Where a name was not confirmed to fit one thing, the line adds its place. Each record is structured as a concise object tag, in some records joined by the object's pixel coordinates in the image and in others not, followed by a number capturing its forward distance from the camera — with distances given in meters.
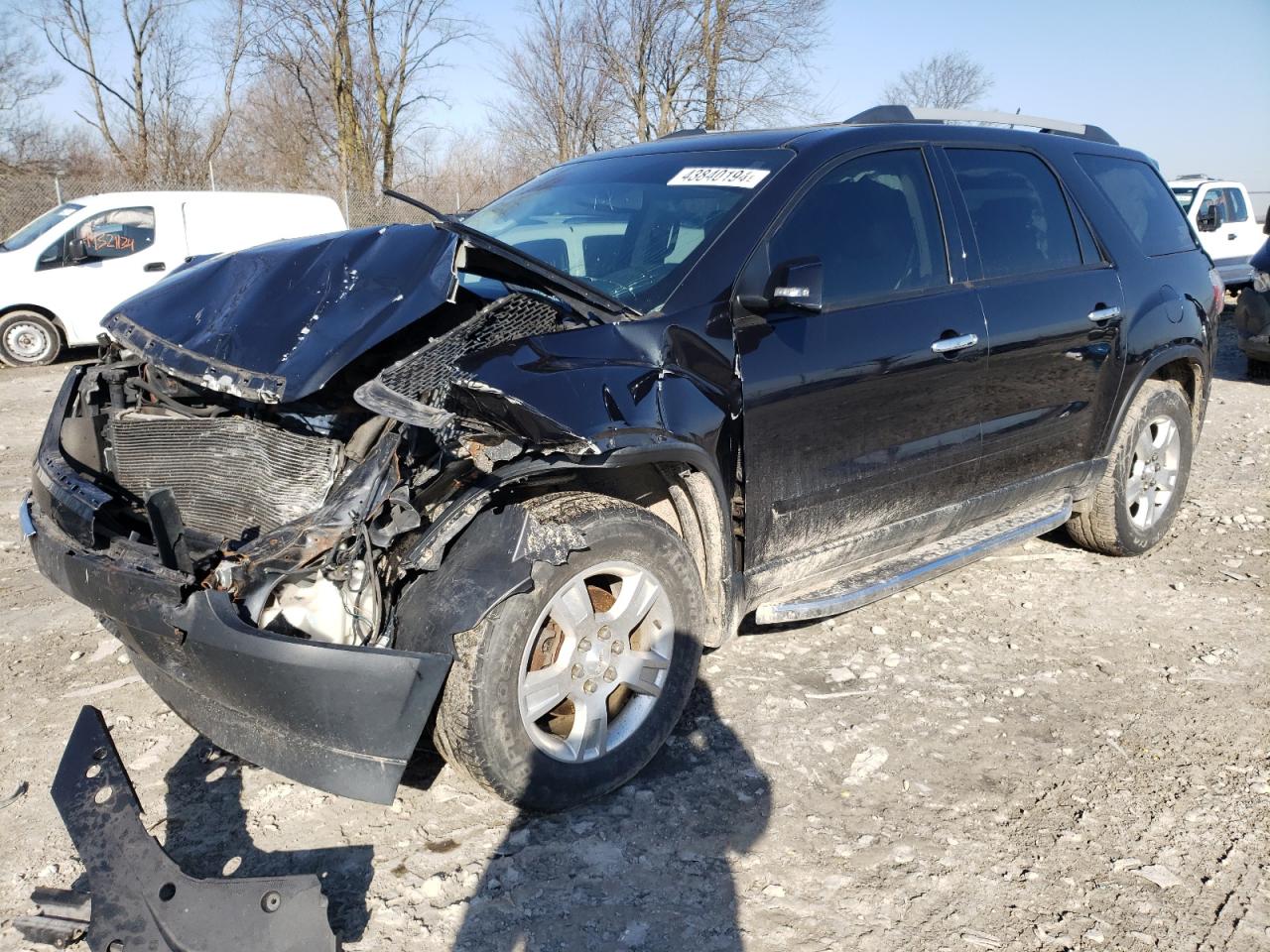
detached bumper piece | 2.19
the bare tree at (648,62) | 24.92
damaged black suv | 2.47
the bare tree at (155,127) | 25.39
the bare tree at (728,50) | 24.45
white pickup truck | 15.38
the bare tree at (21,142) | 26.06
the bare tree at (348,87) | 24.73
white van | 11.20
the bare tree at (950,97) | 35.25
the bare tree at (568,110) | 26.20
